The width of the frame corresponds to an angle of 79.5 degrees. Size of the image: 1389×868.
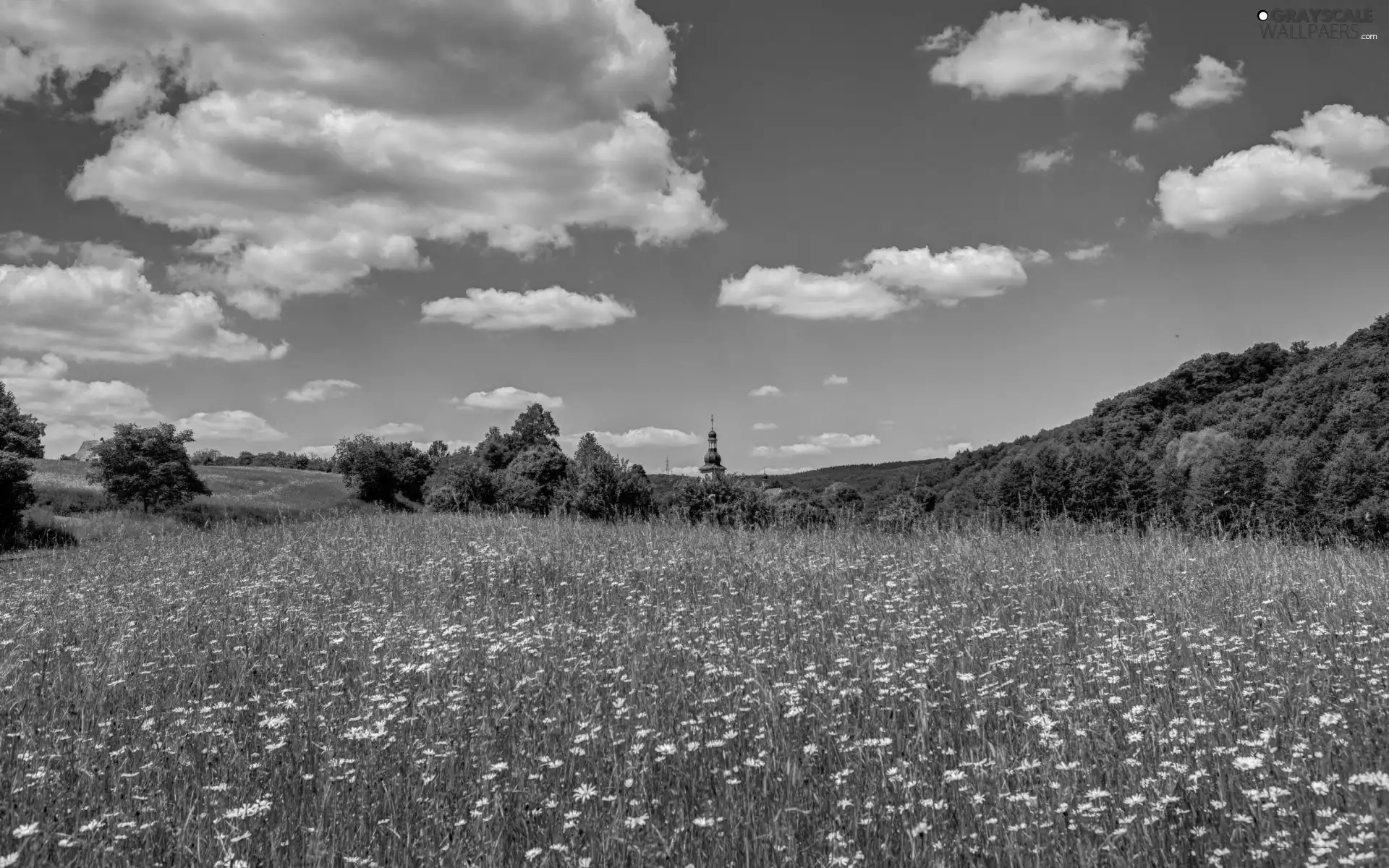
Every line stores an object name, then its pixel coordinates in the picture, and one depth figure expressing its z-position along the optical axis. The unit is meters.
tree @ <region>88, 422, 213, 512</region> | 31.97
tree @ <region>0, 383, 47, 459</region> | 31.30
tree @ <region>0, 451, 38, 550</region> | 23.52
